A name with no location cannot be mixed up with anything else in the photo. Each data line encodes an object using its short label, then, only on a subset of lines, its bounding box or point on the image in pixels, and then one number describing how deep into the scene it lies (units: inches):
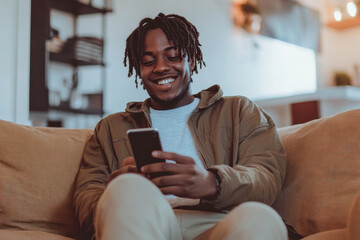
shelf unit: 104.8
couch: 47.2
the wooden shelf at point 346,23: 221.3
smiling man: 32.5
